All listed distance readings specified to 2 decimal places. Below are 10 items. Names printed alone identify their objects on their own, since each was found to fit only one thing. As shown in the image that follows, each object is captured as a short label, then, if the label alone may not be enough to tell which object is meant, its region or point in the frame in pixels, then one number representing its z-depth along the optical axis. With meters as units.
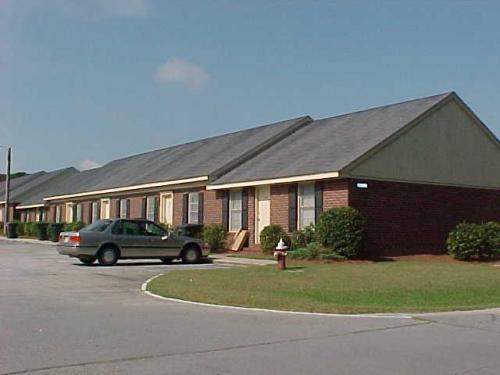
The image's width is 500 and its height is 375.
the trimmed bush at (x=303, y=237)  23.93
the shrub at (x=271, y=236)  24.91
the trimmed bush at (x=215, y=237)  28.33
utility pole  52.91
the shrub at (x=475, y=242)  23.47
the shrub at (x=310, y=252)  22.12
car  21.19
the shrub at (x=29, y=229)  49.90
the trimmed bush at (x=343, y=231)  22.55
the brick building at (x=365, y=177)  24.44
